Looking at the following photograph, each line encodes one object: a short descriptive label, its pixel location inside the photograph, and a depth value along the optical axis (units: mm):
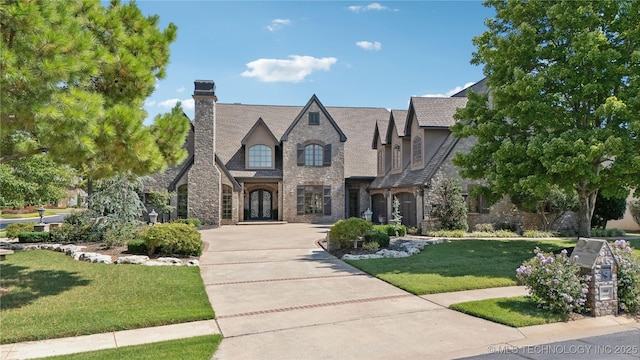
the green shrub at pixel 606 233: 19108
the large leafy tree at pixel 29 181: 18302
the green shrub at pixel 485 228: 20134
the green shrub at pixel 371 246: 14094
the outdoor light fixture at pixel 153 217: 20892
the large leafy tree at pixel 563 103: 11328
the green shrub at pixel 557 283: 7031
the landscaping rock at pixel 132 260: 11750
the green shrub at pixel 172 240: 12672
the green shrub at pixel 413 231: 20581
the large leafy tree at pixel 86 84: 6320
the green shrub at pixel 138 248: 13023
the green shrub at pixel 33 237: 15961
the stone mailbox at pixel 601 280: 7137
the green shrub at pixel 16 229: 17703
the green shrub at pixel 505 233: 19172
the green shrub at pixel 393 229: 18661
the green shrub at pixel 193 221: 23928
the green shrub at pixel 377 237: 14453
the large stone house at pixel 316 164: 21734
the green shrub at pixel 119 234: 14392
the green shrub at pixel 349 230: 14294
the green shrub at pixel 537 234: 18828
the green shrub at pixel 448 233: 18662
